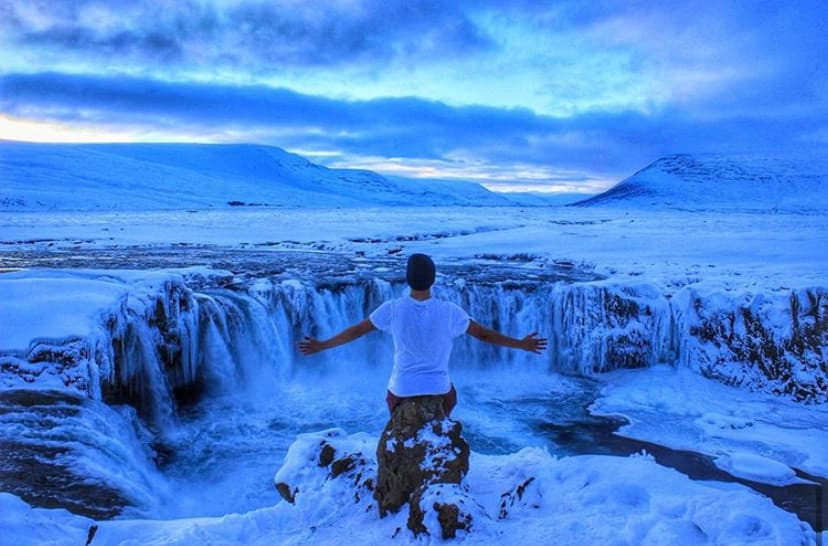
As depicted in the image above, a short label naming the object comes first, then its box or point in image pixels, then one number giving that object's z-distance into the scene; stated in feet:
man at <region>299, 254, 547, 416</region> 13.12
